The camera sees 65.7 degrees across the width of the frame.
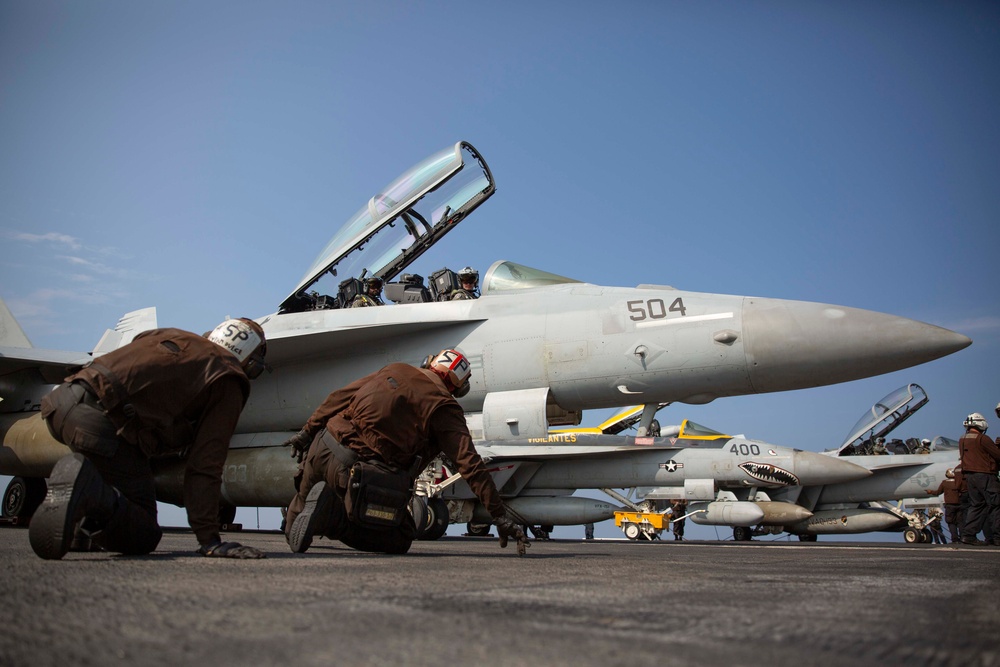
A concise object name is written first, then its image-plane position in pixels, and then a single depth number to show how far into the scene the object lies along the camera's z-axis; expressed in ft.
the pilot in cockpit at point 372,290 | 31.73
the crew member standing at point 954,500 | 35.58
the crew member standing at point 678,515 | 51.49
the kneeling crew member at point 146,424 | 12.29
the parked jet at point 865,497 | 53.31
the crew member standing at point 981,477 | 32.81
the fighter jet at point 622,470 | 40.01
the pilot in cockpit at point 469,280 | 30.59
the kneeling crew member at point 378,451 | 15.29
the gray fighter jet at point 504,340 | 22.47
